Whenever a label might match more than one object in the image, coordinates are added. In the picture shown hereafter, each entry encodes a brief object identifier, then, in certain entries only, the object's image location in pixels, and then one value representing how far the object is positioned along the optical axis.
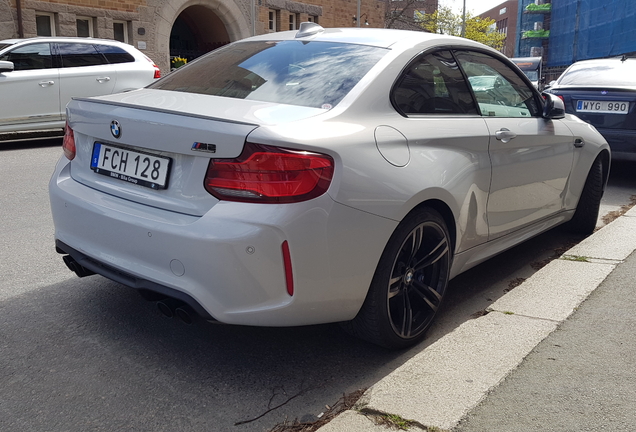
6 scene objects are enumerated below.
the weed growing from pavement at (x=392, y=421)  2.53
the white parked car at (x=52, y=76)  11.06
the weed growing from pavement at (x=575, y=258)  4.77
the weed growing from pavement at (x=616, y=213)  6.51
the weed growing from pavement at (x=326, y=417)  2.63
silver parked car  2.76
